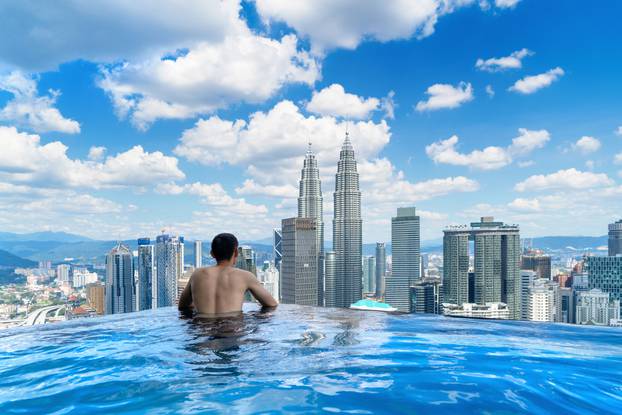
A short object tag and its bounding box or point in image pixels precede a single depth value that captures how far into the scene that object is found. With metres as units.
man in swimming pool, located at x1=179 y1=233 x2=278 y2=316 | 6.84
